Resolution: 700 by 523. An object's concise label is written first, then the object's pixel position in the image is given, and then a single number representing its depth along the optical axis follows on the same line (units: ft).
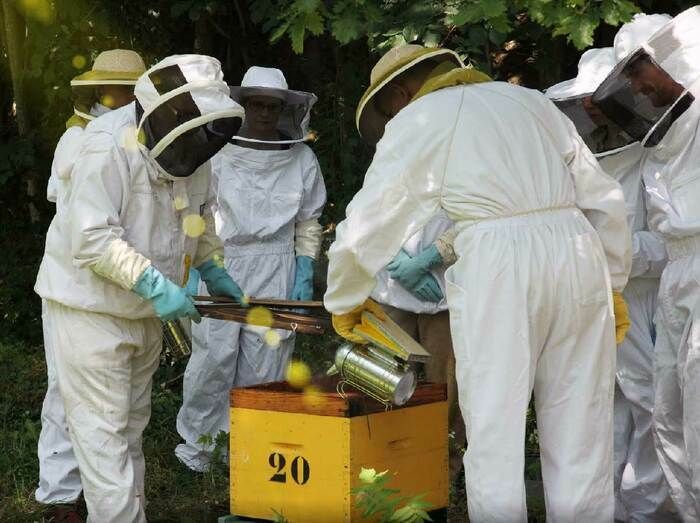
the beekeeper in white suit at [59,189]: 16.12
